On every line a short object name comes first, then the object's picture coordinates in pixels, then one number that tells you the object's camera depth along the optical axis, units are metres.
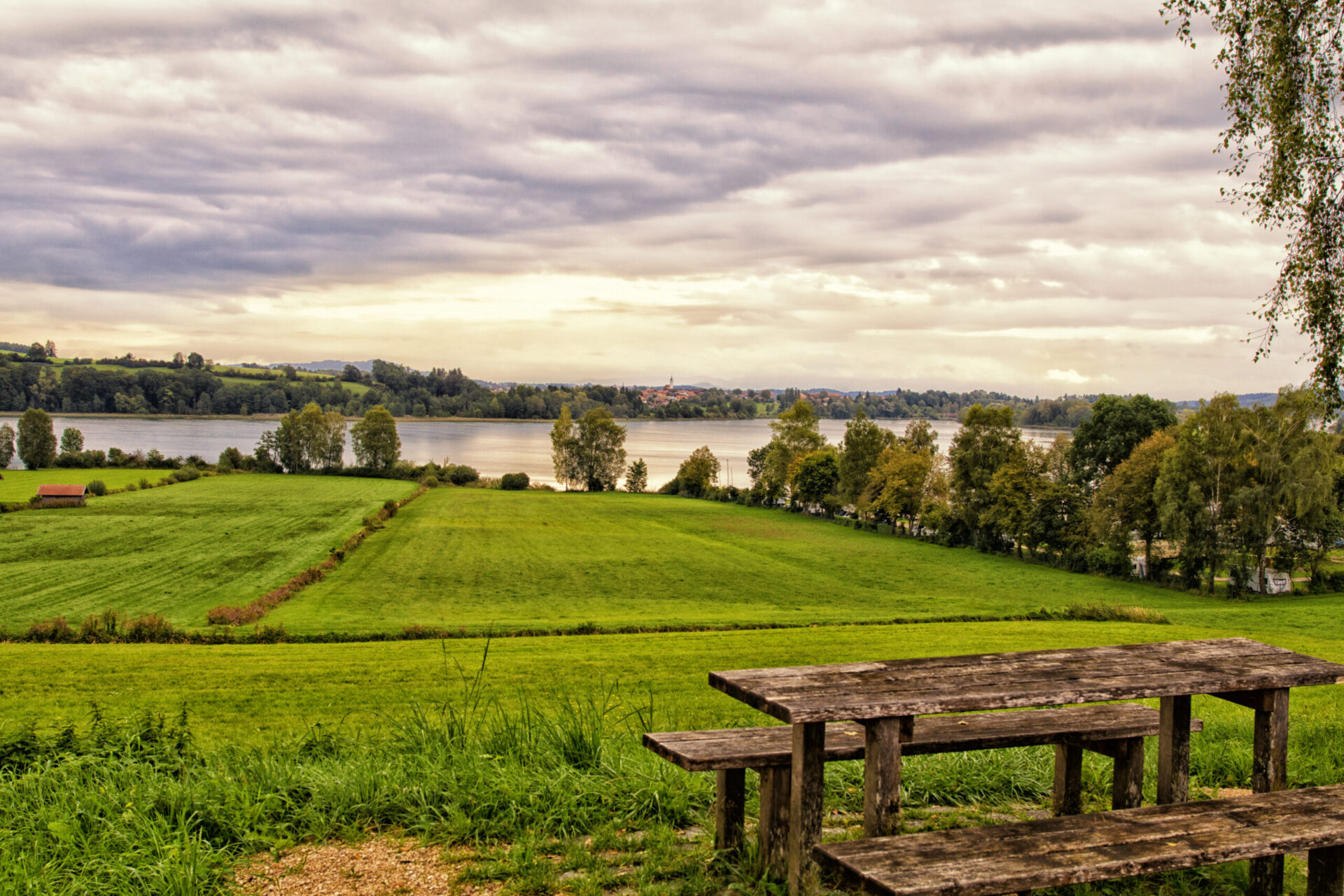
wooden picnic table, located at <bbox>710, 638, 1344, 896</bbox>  3.38
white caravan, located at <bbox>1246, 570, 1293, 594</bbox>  41.06
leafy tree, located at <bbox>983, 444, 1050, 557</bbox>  51.09
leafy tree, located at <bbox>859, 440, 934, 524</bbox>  61.72
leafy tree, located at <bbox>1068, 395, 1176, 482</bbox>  50.03
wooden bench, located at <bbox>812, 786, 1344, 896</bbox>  3.01
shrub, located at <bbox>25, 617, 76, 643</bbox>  24.62
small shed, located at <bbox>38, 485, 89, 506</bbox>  61.28
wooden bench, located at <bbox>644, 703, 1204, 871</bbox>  3.86
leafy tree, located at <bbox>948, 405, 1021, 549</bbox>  54.44
